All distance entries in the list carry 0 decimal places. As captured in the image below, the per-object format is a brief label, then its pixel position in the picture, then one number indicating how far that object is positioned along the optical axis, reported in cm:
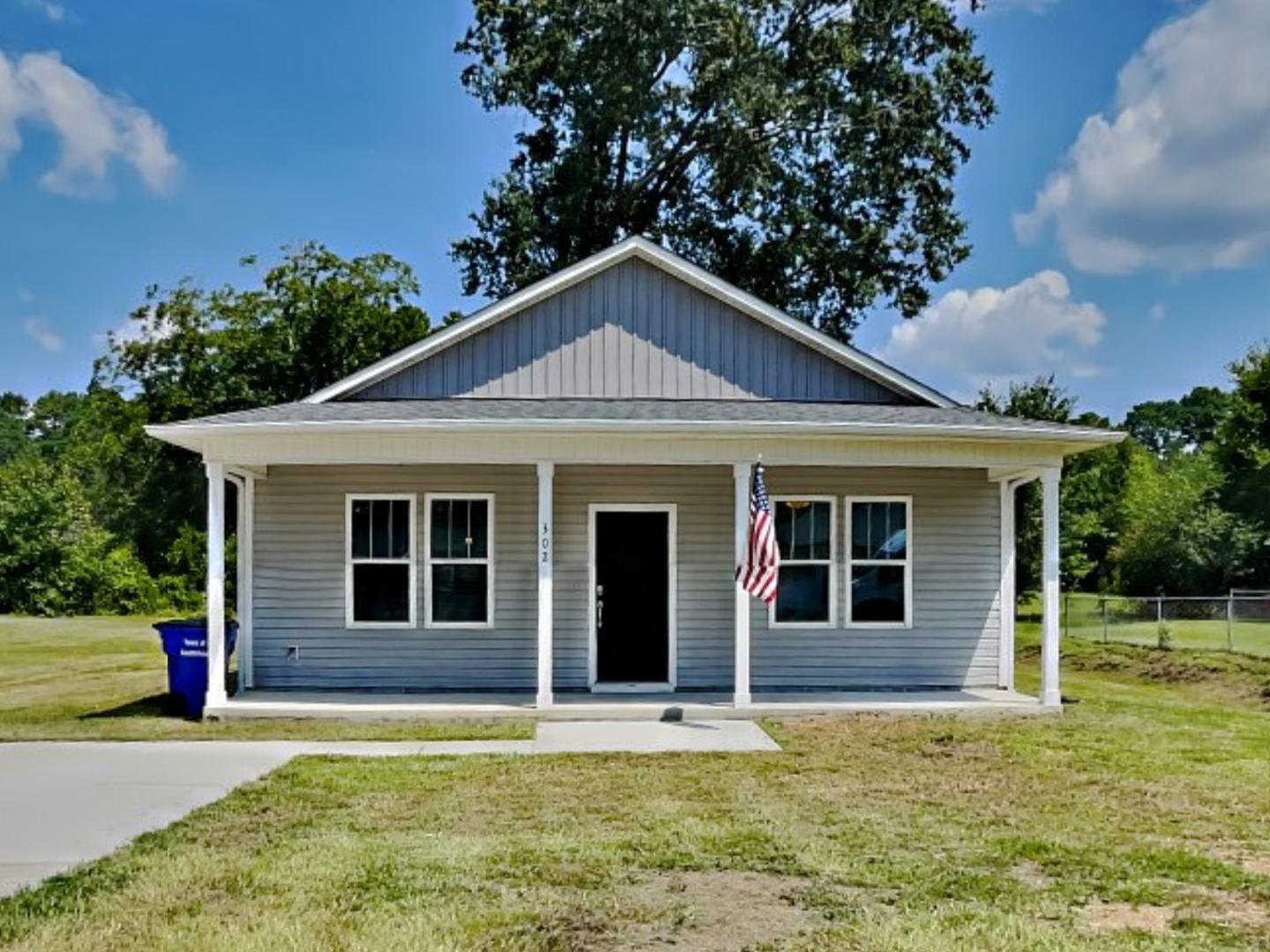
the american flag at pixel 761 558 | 1112
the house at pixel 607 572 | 1306
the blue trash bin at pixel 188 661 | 1186
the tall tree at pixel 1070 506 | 2525
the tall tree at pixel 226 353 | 3019
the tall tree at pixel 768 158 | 2716
